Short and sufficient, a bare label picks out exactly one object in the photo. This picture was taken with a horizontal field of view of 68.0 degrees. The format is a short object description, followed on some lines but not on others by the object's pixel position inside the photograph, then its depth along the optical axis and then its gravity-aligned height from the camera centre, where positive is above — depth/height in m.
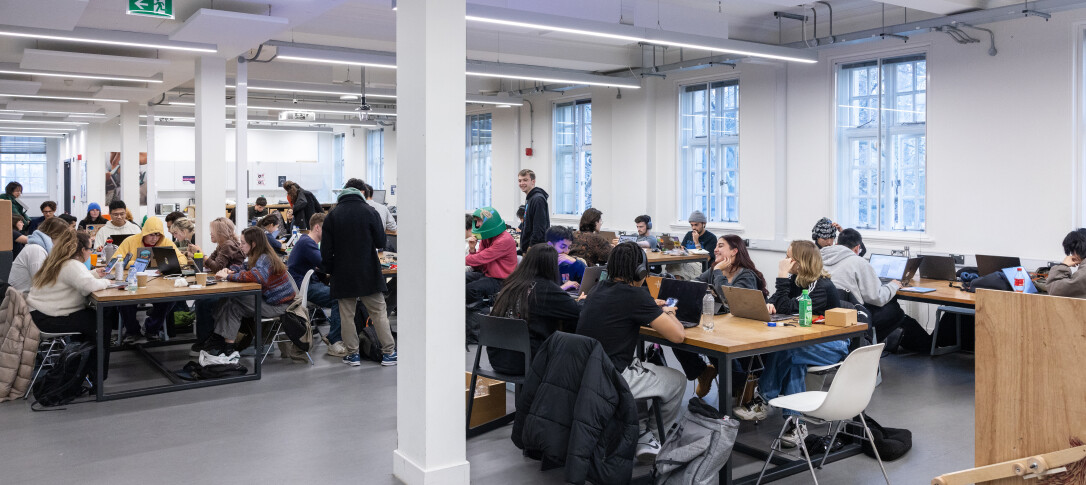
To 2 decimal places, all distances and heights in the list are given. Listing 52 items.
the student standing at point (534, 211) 7.73 +0.03
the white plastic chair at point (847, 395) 3.49 -0.80
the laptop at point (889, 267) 6.52 -0.44
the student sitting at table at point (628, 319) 3.91 -0.51
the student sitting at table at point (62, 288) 5.44 -0.50
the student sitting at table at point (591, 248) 6.58 -0.28
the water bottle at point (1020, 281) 5.96 -0.50
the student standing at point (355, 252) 6.27 -0.29
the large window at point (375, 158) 20.66 +1.46
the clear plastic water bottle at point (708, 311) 4.20 -0.52
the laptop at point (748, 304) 4.55 -0.52
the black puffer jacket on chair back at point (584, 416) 3.50 -0.90
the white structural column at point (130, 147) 15.06 +1.27
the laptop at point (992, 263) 6.56 -0.41
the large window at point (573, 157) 13.34 +0.98
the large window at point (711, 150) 10.91 +0.89
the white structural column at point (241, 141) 9.42 +0.87
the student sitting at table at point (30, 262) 6.01 -0.35
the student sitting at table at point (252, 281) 6.11 -0.58
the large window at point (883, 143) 8.72 +0.79
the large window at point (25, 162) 25.83 +1.71
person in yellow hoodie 7.29 -0.86
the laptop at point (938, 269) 6.98 -0.48
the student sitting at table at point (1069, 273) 5.48 -0.42
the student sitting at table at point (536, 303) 4.35 -0.48
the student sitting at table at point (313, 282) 6.91 -0.54
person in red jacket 6.89 -0.38
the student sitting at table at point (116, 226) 8.87 -0.13
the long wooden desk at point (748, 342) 3.74 -0.63
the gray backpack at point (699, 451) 3.51 -1.05
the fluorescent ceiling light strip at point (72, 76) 10.17 +1.78
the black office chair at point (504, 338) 4.21 -0.66
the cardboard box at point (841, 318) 4.28 -0.55
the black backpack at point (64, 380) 5.22 -1.08
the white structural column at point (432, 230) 3.64 -0.07
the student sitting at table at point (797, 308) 4.39 -0.56
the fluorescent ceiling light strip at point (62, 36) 7.09 +1.62
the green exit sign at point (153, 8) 6.60 +1.71
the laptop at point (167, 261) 6.80 -0.39
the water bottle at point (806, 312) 4.32 -0.53
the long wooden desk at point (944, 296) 5.84 -0.62
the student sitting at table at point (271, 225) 8.39 -0.11
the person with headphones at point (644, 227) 9.72 -0.16
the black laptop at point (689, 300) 4.42 -0.48
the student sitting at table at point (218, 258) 6.66 -0.36
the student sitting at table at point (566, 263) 6.40 -0.40
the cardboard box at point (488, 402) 4.69 -1.11
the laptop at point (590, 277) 5.80 -0.46
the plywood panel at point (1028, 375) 2.04 -0.43
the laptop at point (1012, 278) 5.97 -0.49
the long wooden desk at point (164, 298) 5.38 -0.58
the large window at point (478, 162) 16.06 +1.07
